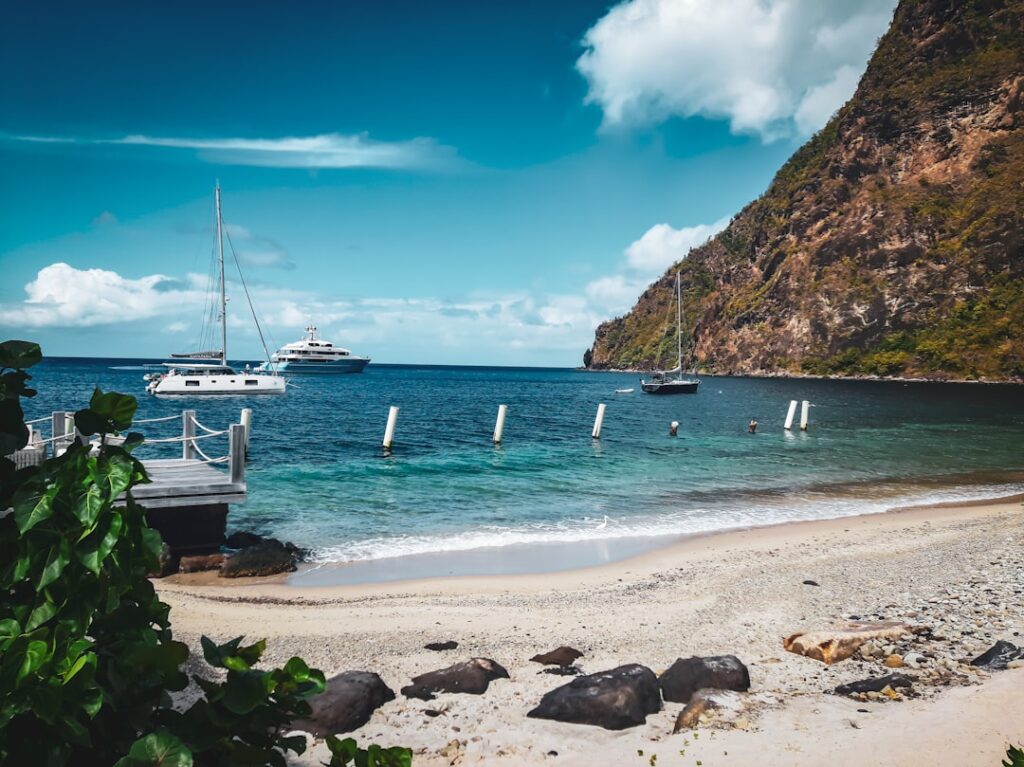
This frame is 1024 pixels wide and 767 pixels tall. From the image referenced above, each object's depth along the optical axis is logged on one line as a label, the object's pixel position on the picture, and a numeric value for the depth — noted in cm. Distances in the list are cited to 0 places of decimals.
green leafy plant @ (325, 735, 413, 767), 225
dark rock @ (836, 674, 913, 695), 715
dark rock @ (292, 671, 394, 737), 671
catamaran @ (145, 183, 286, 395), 6656
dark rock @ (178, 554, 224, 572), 1333
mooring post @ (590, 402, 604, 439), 3926
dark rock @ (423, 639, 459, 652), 930
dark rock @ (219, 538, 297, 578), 1316
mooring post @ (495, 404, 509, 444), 3644
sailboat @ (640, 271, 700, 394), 8162
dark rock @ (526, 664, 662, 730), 675
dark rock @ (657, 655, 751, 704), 735
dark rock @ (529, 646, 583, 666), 866
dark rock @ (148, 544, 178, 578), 1299
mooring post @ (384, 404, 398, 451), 3300
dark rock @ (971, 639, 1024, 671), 757
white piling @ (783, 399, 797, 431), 4578
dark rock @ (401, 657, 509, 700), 767
